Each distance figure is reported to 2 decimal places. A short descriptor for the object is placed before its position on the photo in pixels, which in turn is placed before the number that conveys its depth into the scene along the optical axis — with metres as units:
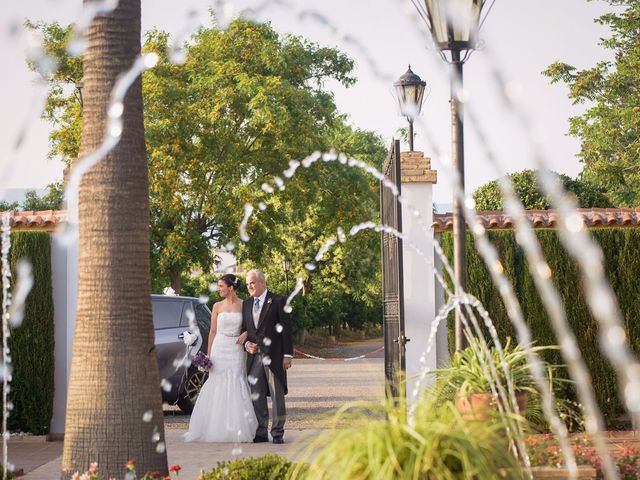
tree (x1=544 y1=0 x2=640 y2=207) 29.14
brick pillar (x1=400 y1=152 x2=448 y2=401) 12.42
